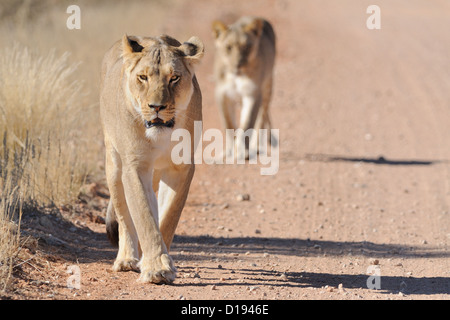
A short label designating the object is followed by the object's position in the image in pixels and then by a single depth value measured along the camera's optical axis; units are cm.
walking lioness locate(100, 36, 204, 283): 1001
